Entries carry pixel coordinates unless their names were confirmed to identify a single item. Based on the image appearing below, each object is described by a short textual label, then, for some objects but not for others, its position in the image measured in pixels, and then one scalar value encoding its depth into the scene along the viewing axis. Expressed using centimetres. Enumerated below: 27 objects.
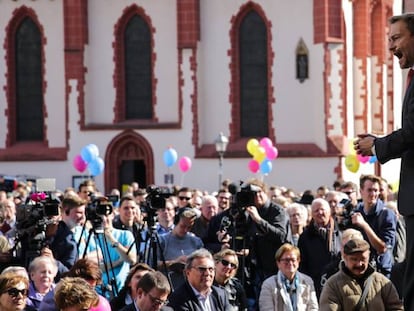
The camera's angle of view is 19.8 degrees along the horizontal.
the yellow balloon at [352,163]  3061
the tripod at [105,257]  1098
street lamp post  3536
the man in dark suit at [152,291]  818
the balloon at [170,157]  3400
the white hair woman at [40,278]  938
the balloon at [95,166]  3103
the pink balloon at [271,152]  3284
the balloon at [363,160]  2921
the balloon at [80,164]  3148
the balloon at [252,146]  3231
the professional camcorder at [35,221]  1038
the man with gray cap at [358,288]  912
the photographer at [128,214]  1321
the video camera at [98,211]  1095
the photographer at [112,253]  1141
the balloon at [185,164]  3538
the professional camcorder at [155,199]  1108
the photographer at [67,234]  1147
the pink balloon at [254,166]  3158
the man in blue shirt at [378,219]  1170
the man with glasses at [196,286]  948
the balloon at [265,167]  3144
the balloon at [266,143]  3311
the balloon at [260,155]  3195
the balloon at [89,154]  3101
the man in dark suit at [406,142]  550
